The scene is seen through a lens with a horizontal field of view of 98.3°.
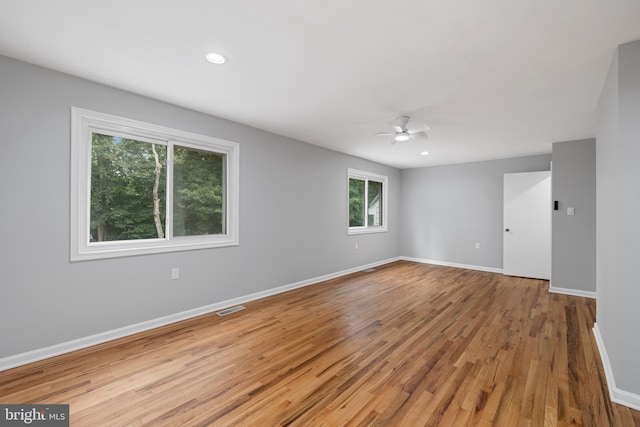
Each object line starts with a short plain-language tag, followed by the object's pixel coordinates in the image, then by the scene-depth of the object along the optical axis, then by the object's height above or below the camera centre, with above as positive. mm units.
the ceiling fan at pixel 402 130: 3490 +1098
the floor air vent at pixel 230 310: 3444 -1236
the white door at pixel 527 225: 5285 -183
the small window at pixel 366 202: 6113 +300
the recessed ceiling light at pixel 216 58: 2160 +1245
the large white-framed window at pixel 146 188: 2619 +281
